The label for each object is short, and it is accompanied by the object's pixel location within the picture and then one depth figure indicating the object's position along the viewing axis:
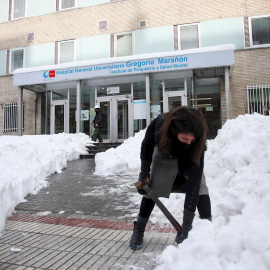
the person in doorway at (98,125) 11.65
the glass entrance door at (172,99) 12.29
